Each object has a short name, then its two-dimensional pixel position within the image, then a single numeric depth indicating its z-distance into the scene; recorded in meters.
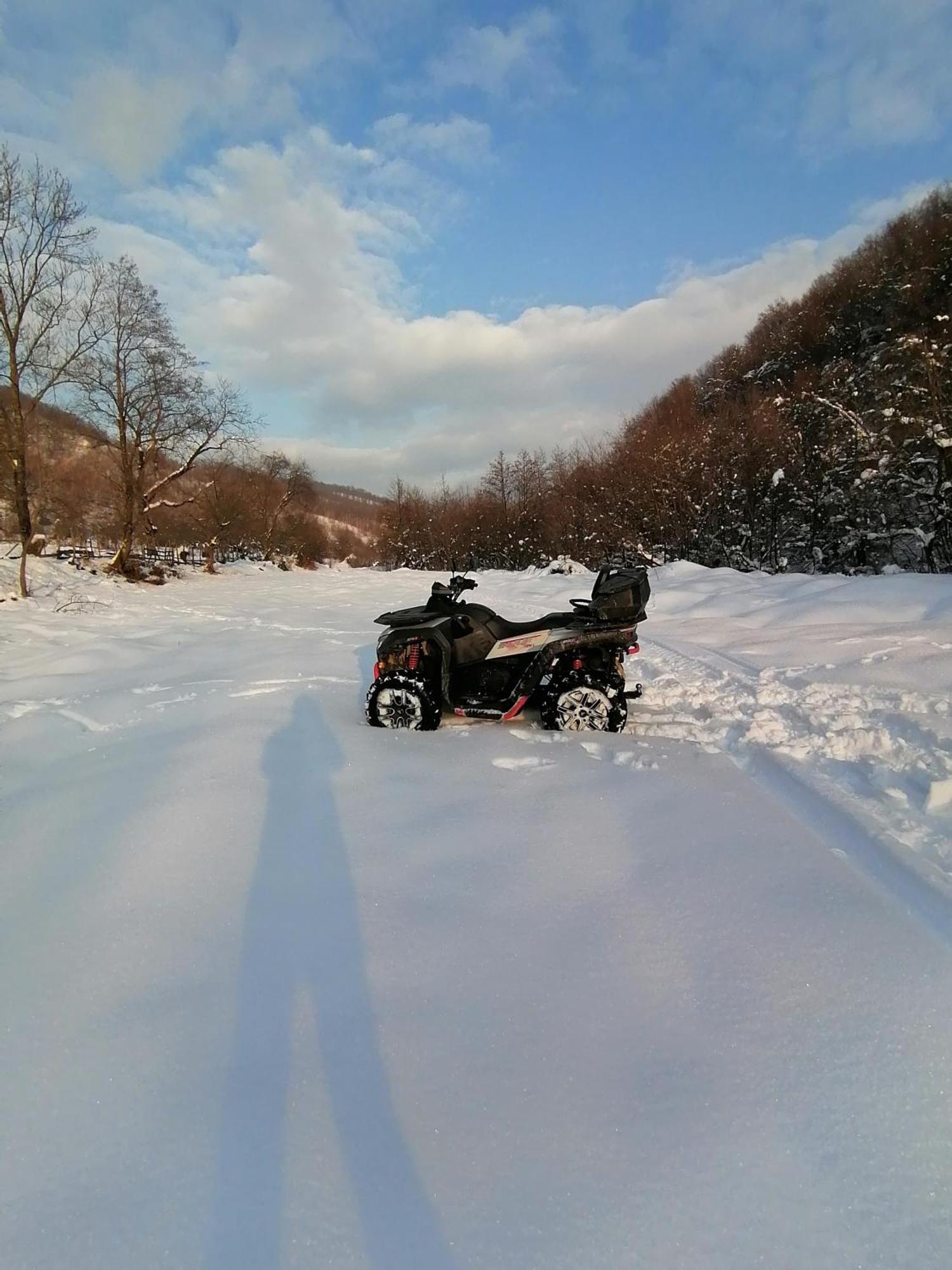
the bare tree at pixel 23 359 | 16.50
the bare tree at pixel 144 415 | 22.95
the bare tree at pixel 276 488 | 51.34
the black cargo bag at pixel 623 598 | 4.54
